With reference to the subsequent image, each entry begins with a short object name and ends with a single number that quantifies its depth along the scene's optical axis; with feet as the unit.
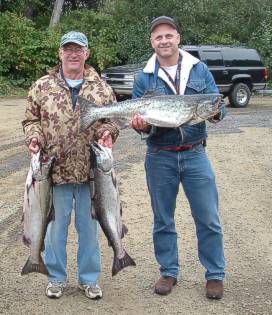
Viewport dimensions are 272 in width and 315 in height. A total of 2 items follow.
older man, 14.44
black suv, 62.64
